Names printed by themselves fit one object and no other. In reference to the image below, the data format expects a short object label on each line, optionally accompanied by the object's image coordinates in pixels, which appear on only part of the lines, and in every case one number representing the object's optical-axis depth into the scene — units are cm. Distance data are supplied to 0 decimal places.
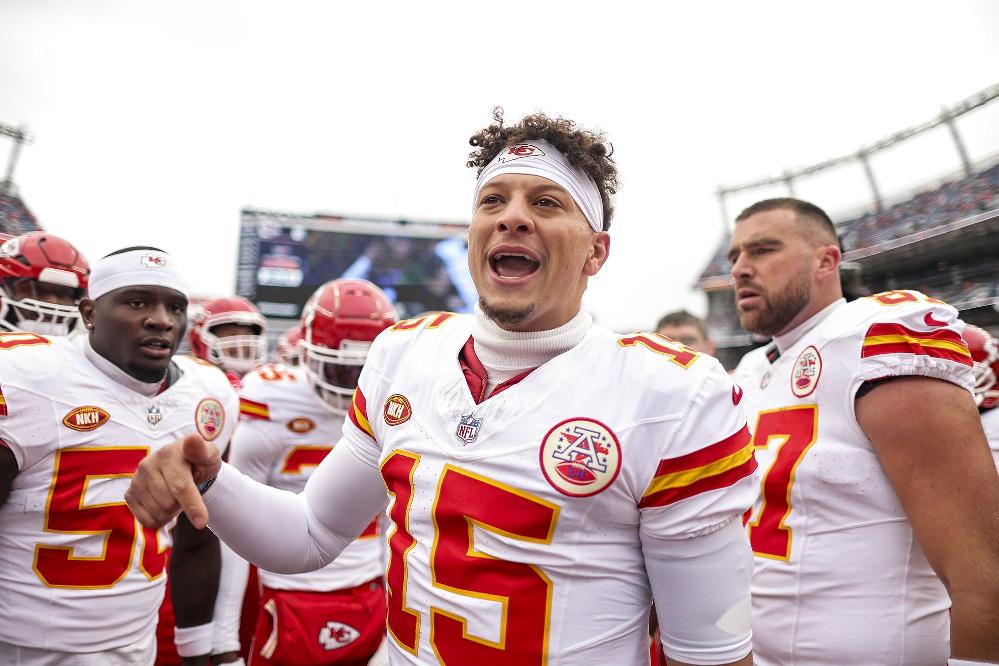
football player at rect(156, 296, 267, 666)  591
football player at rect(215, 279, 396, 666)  289
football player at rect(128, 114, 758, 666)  139
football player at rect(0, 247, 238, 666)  228
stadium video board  1953
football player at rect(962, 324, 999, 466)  381
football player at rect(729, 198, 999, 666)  173
